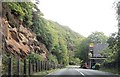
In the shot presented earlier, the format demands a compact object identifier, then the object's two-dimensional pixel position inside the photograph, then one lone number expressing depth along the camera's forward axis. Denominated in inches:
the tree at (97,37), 2805.8
